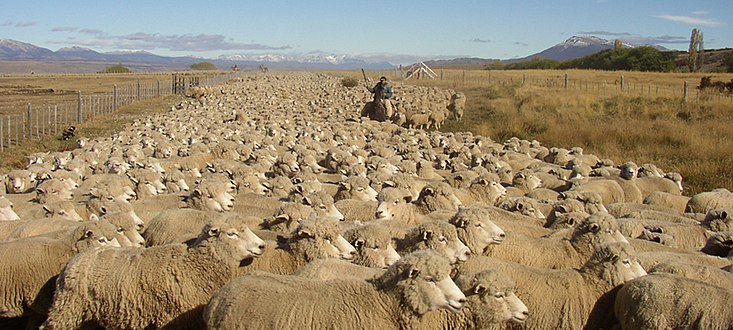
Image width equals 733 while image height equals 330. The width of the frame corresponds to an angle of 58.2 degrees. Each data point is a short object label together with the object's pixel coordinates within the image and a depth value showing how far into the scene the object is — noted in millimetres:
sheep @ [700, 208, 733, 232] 8172
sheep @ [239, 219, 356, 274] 6133
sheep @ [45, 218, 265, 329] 5508
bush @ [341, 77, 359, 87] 60581
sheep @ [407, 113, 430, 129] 27828
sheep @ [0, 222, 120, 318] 6242
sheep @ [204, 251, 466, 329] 4727
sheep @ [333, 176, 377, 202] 9820
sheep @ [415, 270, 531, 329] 5254
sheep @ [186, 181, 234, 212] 8641
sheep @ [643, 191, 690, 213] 10867
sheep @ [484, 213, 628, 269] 6949
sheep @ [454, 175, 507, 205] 10336
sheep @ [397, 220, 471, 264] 6184
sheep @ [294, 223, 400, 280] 5676
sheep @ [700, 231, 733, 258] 7327
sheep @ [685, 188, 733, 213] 10336
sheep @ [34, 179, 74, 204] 9656
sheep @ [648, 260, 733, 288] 5934
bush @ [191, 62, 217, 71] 178250
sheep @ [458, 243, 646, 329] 5773
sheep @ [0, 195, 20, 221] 8422
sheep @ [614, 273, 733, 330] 5035
